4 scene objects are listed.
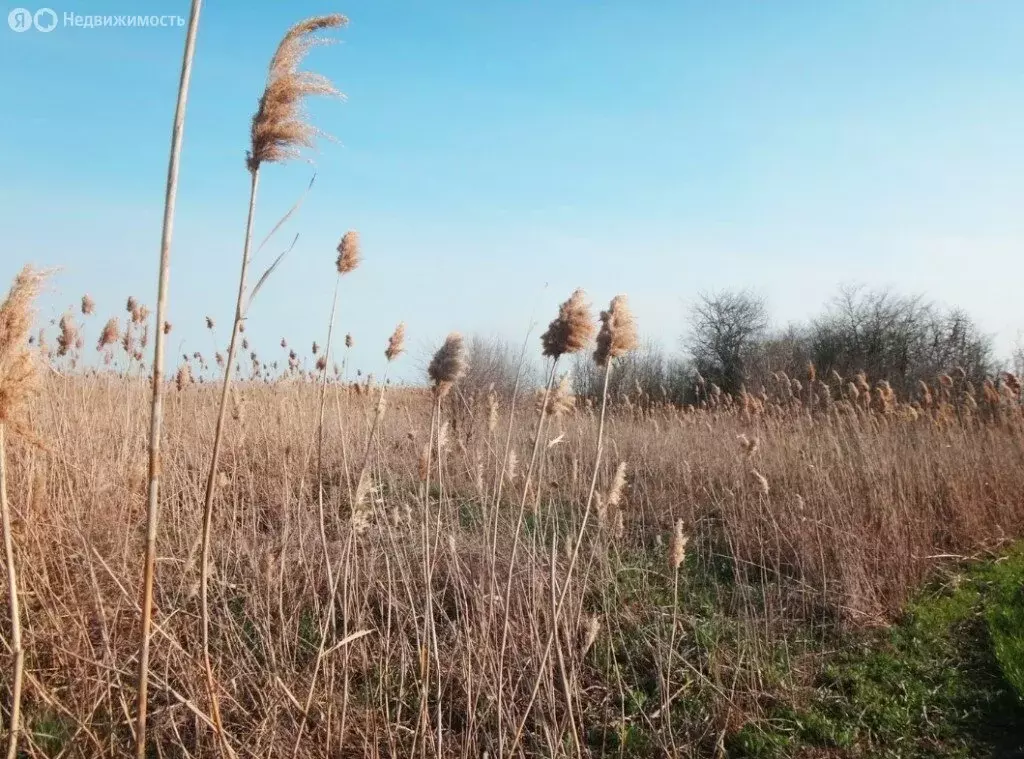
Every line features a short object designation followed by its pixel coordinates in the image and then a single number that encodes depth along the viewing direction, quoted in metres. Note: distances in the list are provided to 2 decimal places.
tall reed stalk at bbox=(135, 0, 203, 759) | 1.34
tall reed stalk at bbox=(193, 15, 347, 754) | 1.66
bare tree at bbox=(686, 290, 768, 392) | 31.81
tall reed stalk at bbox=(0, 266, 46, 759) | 1.44
